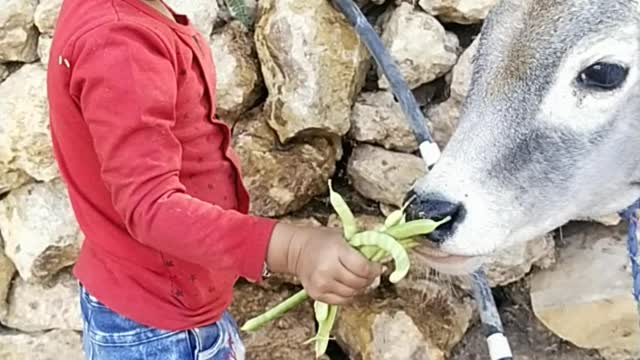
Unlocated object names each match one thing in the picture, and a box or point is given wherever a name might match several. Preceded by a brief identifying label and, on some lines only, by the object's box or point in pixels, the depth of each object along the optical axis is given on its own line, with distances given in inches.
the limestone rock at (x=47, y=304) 94.5
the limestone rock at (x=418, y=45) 87.4
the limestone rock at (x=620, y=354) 87.2
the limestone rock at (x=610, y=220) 84.8
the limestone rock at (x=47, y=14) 88.8
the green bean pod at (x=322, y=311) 50.6
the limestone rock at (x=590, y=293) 84.5
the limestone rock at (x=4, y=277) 95.0
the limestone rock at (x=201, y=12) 87.6
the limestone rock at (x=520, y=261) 87.9
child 48.8
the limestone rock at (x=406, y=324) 88.6
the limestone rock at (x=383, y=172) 88.9
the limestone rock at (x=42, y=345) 95.8
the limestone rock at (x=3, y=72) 92.4
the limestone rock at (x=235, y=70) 89.3
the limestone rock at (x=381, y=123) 89.0
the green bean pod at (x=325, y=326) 51.1
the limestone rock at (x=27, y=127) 88.6
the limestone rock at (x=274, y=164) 89.5
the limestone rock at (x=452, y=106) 86.6
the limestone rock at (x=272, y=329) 93.1
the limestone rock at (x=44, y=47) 89.8
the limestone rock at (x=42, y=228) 91.4
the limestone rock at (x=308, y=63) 87.1
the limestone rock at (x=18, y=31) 90.0
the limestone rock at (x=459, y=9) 87.1
